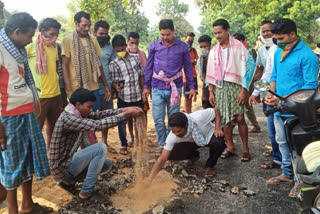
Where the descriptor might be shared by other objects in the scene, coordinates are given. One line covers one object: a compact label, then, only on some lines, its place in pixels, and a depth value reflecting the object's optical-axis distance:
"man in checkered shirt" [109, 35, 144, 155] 4.52
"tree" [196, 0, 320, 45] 21.72
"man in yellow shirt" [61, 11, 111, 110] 3.99
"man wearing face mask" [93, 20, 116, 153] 4.64
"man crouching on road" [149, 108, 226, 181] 3.38
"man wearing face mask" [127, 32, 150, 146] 4.79
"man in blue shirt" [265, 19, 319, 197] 3.00
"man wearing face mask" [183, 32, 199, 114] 6.15
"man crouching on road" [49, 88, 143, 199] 2.95
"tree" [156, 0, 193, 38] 49.03
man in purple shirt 4.26
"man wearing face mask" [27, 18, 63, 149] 3.68
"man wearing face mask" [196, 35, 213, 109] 5.40
